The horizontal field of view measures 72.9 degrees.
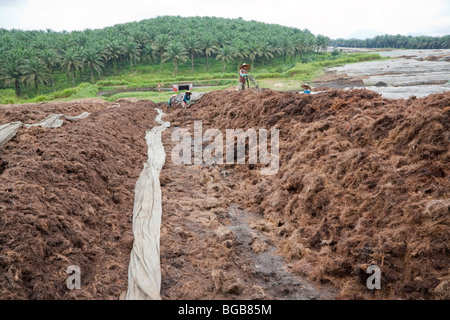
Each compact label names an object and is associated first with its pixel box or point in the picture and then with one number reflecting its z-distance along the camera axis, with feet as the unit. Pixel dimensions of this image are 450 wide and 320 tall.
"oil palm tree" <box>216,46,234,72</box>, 195.11
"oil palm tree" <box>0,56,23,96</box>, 141.08
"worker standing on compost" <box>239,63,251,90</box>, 49.16
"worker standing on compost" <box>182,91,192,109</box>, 63.26
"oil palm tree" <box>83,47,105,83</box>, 174.91
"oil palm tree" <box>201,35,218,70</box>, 212.02
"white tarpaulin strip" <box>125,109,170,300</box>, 12.92
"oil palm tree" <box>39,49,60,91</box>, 161.97
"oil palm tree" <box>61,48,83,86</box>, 164.65
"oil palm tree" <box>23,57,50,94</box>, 142.61
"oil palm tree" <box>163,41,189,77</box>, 186.19
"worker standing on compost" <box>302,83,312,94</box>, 42.99
